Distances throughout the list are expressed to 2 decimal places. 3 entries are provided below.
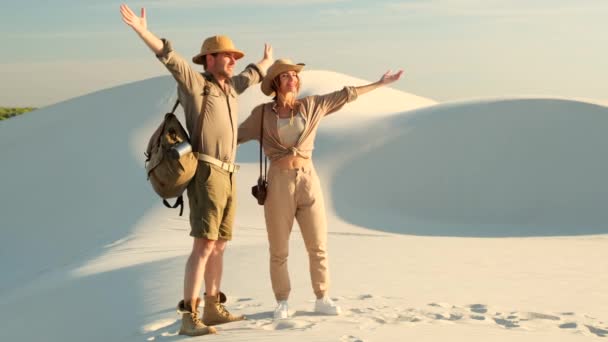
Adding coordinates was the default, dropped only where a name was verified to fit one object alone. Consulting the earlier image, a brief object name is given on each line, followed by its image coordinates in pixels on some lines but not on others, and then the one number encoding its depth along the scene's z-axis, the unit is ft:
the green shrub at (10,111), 200.89
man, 19.54
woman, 20.76
